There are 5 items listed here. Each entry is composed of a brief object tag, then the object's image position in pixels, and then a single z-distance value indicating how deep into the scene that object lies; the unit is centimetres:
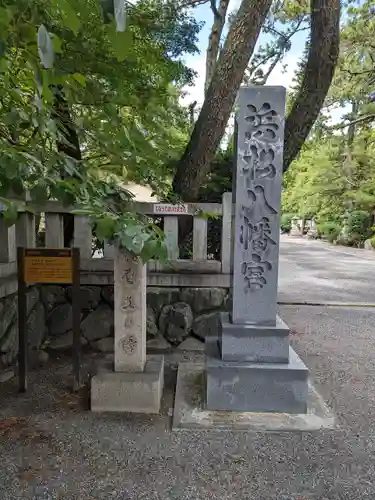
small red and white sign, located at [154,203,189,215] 450
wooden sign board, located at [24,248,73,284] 359
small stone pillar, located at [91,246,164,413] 323
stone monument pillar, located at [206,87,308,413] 321
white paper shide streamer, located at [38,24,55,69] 94
